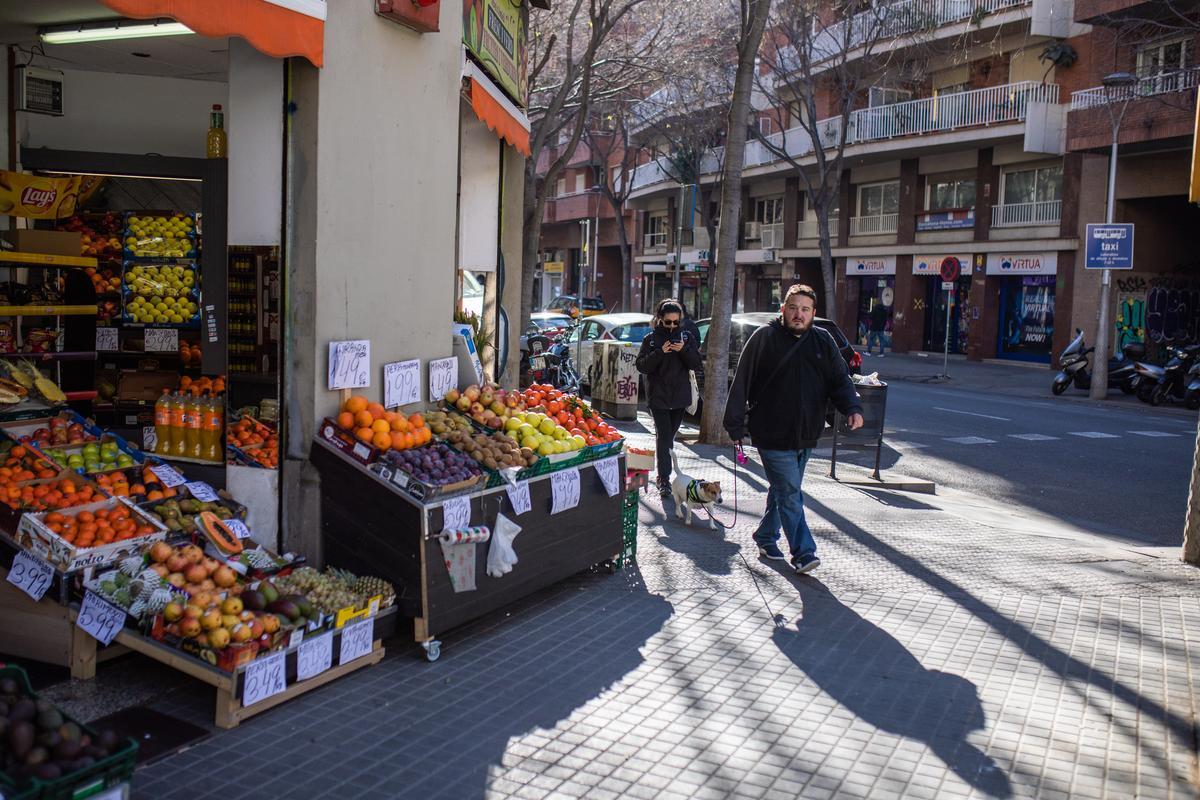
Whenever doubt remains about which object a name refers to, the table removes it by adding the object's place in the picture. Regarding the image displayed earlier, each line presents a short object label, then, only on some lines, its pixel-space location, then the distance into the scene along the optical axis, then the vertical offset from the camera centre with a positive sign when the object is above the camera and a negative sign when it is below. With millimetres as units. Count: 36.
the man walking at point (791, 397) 7145 -608
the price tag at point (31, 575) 4934 -1400
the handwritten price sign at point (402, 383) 6445 -562
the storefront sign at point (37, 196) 7668 +622
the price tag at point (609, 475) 6984 -1160
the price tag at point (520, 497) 5996 -1145
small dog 8484 -1526
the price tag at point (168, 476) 6047 -1112
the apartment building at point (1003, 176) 26844 +4238
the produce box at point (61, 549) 4898 -1275
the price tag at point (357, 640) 5094 -1712
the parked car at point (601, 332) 19016 -556
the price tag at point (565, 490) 6406 -1177
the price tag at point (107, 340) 8688 -483
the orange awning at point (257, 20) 4672 +1270
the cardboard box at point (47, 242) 7539 +274
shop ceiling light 6473 +1593
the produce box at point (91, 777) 2930 -1433
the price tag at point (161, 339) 8711 -460
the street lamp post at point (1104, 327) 22422 -119
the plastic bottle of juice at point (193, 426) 6730 -904
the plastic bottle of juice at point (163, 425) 6785 -916
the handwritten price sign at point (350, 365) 5941 -421
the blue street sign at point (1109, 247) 21812 +1562
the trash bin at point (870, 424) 11094 -1200
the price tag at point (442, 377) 6973 -550
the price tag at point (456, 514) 5461 -1146
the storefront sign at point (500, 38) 8086 +2195
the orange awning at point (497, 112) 7805 +1485
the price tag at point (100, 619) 4812 -1550
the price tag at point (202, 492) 5945 -1175
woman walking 9352 -561
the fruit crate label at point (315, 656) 4832 -1710
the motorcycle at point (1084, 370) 22781 -1067
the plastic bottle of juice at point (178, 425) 6754 -901
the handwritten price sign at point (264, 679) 4535 -1717
